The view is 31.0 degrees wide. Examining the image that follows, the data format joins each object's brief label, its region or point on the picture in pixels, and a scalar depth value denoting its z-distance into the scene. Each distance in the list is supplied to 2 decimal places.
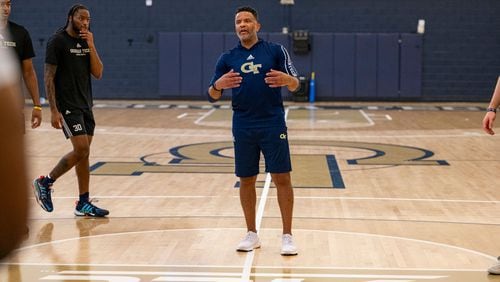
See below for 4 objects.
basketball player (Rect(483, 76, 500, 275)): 5.98
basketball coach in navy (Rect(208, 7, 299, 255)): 6.61
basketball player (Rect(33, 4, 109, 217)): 8.03
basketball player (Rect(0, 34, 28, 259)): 1.78
